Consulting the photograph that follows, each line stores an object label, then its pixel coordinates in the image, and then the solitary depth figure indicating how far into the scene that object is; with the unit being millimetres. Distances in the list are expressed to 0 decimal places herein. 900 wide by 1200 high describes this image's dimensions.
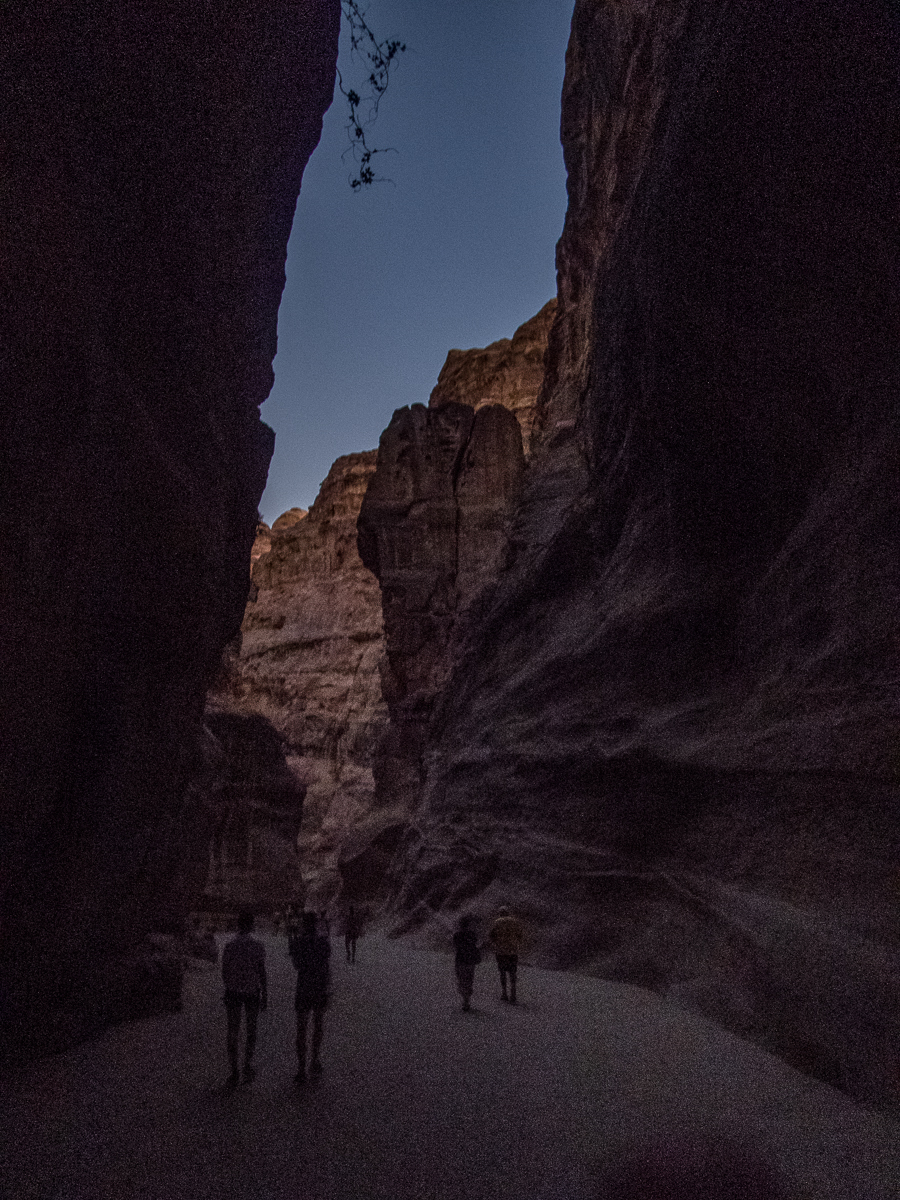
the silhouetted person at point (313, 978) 6098
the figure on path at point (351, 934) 14266
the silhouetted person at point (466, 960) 8859
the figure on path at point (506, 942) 9383
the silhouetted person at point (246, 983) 5984
